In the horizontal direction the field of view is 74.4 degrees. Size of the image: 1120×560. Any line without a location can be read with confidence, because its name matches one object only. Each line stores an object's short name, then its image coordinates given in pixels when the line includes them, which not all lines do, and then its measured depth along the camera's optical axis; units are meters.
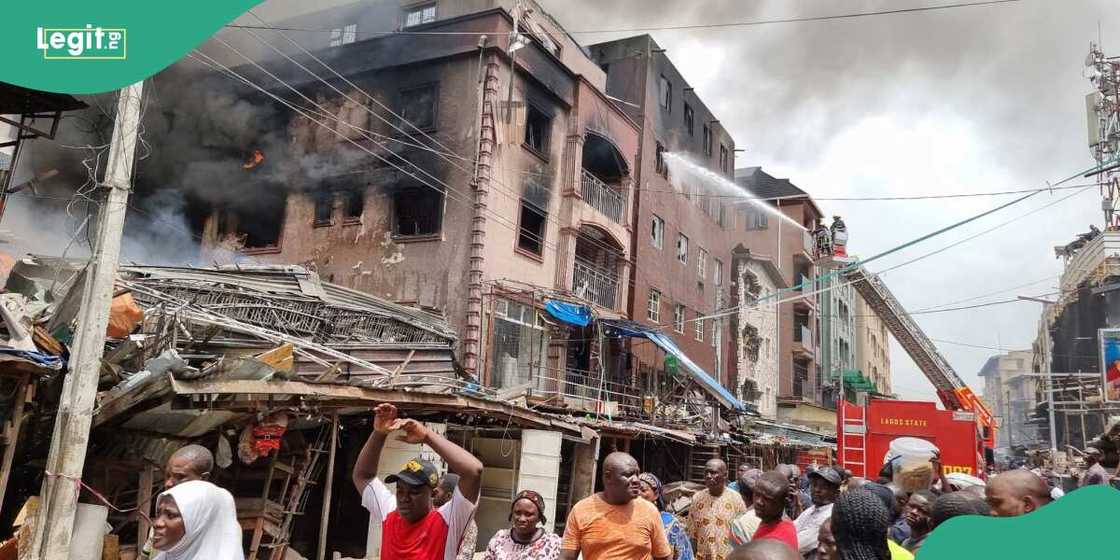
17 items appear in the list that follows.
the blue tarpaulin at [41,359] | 6.54
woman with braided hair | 2.73
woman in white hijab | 2.78
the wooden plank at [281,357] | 8.28
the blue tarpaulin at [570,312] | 17.14
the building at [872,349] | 43.50
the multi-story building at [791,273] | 33.84
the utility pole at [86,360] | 6.58
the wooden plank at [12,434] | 6.73
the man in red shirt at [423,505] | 3.42
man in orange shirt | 3.86
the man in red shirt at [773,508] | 4.12
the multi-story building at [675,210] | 22.94
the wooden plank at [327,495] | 9.27
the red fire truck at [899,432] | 12.47
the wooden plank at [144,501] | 7.59
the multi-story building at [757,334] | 29.75
